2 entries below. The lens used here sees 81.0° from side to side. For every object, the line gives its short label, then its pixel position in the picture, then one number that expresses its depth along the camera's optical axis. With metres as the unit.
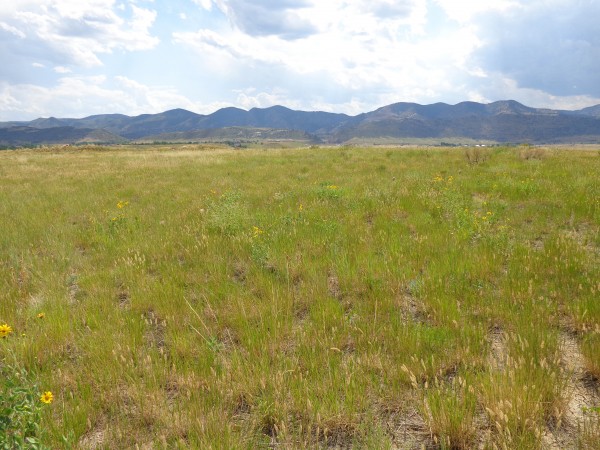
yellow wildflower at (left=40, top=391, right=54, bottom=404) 2.35
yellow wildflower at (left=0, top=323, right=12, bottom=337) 2.64
